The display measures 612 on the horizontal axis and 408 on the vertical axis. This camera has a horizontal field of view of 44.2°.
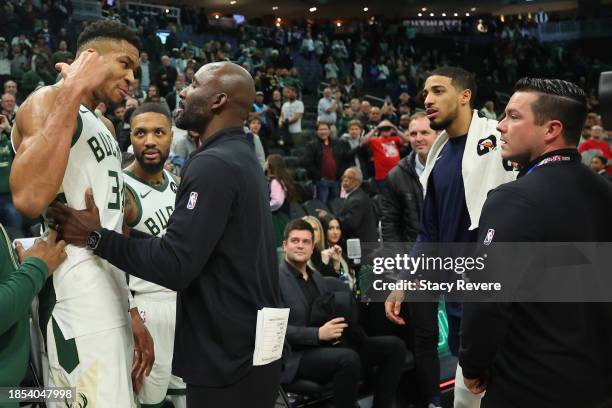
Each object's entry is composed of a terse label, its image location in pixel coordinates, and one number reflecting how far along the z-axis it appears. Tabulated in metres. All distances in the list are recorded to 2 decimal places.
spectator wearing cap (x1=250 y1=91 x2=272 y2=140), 12.69
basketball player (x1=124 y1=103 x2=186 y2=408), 4.05
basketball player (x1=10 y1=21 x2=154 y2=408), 2.62
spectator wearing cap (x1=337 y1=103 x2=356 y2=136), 14.05
